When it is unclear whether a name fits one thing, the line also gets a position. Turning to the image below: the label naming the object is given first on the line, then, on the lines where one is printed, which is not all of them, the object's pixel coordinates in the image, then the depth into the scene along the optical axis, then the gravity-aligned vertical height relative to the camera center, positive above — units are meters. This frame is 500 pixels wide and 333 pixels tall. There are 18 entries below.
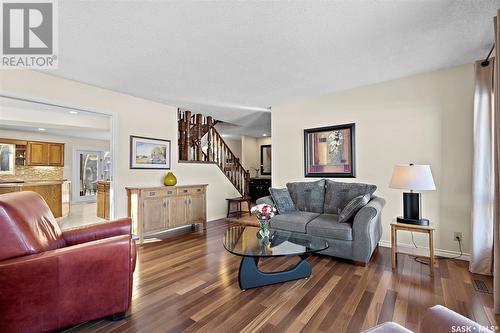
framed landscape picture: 4.00 +0.27
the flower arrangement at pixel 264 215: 2.47 -0.52
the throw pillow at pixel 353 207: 2.80 -0.51
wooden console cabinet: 3.70 -0.71
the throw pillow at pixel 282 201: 3.63 -0.54
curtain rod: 2.52 +1.15
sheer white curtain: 2.45 -0.13
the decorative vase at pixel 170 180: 4.28 -0.23
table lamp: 2.51 -0.20
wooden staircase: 4.98 +0.45
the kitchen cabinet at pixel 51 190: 4.99 -0.53
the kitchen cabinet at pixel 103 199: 5.16 -0.75
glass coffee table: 2.14 -0.80
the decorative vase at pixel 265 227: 2.51 -0.66
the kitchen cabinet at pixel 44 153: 6.68 +0.45
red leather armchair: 1.42 -0.72
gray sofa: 2.68 -0.71
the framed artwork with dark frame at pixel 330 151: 3.75 +0.27
